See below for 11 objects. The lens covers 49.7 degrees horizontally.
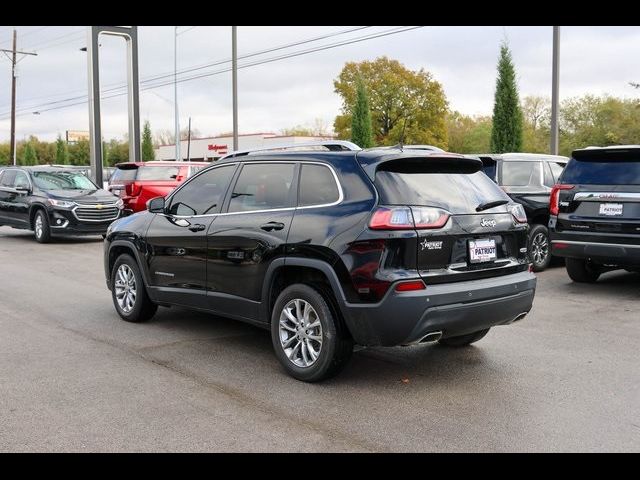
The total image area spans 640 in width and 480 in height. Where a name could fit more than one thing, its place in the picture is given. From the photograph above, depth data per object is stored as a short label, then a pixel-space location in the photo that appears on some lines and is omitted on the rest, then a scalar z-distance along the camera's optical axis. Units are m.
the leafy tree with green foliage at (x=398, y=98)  67.19
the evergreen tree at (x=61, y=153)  74.56
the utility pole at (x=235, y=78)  25.36
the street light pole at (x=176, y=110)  51.11
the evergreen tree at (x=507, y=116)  24.52
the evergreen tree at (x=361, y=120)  40.16
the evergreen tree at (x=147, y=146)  71.75
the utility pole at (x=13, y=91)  48.75
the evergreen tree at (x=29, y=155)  78.00
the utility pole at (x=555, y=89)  18.73
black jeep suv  4.70
